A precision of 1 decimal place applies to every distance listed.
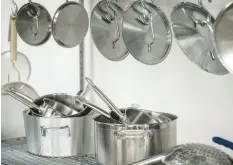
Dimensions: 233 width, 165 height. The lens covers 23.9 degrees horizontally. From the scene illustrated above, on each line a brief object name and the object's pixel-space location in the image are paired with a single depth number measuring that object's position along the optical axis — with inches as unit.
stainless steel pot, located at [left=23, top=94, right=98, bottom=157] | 85.1
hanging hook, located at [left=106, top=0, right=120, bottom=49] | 96.0
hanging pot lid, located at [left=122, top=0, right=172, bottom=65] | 86.0
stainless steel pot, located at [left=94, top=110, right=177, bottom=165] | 76.1
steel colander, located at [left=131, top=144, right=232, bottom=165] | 68.0
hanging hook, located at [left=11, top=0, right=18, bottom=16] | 97.1
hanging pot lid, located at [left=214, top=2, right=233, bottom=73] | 69.6
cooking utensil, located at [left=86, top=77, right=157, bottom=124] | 80.7
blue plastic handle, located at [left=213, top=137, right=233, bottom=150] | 73.8
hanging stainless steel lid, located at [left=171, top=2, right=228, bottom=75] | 78.3
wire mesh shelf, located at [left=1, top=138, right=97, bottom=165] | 84.7
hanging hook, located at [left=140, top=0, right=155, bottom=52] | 87.2
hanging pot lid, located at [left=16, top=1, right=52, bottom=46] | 96.6
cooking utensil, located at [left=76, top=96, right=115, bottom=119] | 81.4
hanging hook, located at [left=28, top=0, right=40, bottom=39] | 98.1
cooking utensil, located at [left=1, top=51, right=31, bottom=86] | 104.5
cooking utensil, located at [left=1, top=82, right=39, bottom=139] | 101.1
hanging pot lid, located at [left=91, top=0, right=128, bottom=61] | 96.1
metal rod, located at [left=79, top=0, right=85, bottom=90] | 109.6
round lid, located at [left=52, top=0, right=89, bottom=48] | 97.2
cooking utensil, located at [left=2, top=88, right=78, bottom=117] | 88.0
